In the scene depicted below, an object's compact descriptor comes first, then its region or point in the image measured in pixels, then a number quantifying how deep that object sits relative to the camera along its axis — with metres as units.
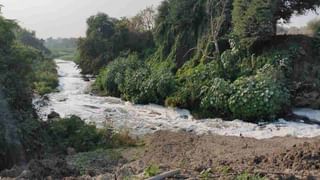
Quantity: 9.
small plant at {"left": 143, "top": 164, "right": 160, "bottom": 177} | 6.45
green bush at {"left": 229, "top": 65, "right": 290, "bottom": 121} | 15.95
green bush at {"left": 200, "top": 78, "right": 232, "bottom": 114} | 17.12
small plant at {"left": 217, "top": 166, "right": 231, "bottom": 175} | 6.54
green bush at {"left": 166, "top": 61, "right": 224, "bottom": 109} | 18.88
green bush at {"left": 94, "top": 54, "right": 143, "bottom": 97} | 25.12
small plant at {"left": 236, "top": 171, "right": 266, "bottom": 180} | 6.01
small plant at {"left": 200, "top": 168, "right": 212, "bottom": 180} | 6.31
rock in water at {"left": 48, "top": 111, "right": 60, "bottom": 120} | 14.83
